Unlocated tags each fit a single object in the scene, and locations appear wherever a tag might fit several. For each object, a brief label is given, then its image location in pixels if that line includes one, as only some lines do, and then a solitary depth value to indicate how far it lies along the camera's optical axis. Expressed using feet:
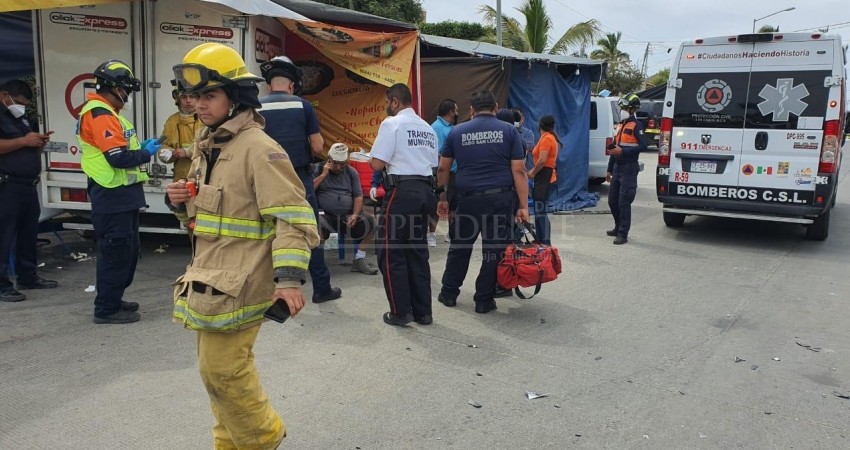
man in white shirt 15.65
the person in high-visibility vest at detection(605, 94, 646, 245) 26.09
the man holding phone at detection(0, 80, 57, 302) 17.38
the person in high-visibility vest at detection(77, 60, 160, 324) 14.69
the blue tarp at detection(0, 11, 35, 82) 25.54
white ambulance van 23.80
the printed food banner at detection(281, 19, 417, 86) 22.71
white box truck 20.35
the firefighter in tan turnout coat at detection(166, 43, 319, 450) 7.77
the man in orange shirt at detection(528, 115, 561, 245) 23.85
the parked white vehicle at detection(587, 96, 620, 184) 41.09
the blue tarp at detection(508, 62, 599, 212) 35.01
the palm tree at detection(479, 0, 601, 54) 67.62
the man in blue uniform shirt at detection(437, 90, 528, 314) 16.55
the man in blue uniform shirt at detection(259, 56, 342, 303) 16.25
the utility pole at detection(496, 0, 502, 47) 57.93
